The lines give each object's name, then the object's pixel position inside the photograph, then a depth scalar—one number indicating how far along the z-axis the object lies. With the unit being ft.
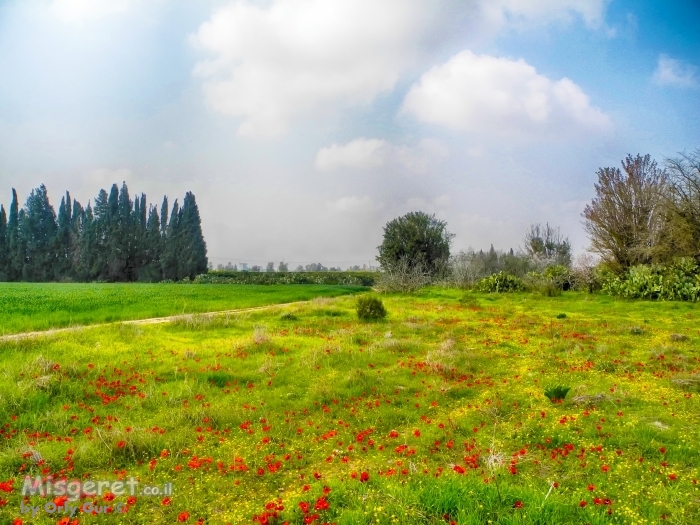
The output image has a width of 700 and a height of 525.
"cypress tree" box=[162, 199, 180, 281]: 207.41
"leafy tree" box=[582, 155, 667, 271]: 92.58
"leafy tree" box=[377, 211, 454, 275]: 141.90
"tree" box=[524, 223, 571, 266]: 170.30
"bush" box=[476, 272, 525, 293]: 107.04
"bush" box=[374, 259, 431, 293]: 109.81
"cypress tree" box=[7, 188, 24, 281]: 190.80
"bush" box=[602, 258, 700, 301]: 72.59
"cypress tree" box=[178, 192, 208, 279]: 208.85
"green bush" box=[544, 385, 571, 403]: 21.79
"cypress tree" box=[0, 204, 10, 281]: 190.70
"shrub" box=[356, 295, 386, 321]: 53.98
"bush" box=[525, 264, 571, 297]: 101.14
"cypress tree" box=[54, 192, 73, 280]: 197.88
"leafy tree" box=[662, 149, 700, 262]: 72.64
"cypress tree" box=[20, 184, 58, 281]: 193.16
